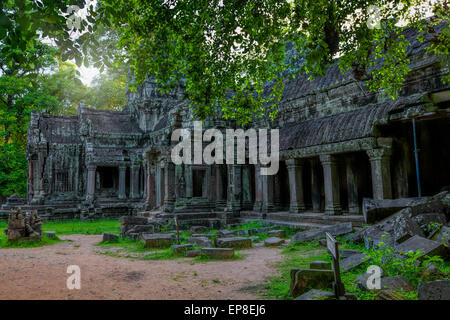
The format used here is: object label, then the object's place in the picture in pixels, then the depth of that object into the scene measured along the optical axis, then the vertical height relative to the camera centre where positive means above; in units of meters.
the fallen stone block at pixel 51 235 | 12.56 -1.67
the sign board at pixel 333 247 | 3.83 -0.74
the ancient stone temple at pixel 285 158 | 10.52 +1.29
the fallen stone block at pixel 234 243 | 9.58 -1.62
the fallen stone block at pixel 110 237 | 12.00 -1.74
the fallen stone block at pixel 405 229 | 6.25 -0.91
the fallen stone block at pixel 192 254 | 8.65 -1.72
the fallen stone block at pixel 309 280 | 4.63 -1.33
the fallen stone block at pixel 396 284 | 4.21 -1.30
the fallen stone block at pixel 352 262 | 5.65 -1.36
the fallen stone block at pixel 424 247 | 5.28 -1.05
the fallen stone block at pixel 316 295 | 3.92 -1.33
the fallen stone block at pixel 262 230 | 12.13 -1.59
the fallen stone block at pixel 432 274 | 4.41 -1.23
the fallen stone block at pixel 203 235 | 11.17 -1.62
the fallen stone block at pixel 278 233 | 11.55 -1.66
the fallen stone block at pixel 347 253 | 6.86 -1.43
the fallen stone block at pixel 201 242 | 9.77 -1.64
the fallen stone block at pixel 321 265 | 5.65 -1.37
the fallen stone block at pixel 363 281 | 4.48 -1.35
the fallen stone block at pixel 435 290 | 3.54 -1.17
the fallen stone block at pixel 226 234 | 11.34 -1.61
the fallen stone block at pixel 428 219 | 7.01 -0.77
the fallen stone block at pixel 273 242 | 10.02 -1.70
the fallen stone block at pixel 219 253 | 8.21 -1.63
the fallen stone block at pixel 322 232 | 9.36 -1.36
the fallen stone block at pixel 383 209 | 8.74 -0.68
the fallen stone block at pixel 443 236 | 5.54 -0.95
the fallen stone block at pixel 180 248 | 8.98 -1.64
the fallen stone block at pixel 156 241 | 10.20 -1.62
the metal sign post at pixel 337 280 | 3.90 -1.14
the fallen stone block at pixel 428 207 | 7.52 -0.56
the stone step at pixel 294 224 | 11.72 -1.43
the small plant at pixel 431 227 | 6.58 -0.90
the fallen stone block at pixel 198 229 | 13.28 -1.66
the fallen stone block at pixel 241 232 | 12.05 -1.66
